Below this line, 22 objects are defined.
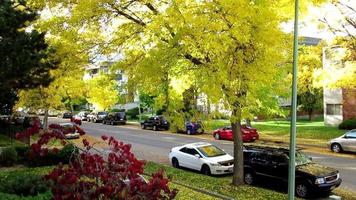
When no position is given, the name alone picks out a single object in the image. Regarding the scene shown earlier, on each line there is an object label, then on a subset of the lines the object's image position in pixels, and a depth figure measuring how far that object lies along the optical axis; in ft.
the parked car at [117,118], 187.01
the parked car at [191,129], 129.70
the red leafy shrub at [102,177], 22.81
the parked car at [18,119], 163.02
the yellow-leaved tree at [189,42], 42.52
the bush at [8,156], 70.95
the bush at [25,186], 41.22
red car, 111.65
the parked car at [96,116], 207.22
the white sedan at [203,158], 65.53
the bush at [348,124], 119.44
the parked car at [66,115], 247.50
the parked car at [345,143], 84.73
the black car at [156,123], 152.15
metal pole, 33.58
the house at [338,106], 130.21
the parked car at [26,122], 139.03
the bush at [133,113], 226.99
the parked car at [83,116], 231.50
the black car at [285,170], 51.96
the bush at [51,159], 68.74
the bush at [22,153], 73.82
